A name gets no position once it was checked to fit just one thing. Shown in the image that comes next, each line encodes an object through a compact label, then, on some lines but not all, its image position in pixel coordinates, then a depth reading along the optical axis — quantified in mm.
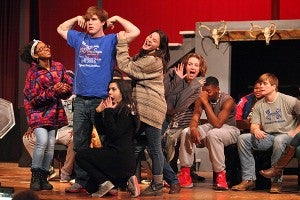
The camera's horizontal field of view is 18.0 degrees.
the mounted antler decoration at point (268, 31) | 10485
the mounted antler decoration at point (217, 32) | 10891
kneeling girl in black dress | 7098
